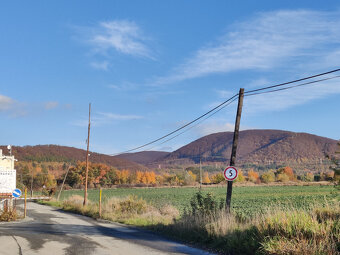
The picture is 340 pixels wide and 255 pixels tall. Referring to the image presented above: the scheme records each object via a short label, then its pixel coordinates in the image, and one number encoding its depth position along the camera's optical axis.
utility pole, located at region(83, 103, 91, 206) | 42.38
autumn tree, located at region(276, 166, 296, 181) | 162.50
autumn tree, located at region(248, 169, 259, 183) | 190.10
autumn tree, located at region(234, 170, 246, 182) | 151.68
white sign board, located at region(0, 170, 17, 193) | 30.41
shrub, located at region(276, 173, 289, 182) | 143.75
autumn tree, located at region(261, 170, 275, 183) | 154.62
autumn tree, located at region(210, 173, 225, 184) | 141.62
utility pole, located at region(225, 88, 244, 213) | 18.78
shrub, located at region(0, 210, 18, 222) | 28.33
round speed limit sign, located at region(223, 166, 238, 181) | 17.27
